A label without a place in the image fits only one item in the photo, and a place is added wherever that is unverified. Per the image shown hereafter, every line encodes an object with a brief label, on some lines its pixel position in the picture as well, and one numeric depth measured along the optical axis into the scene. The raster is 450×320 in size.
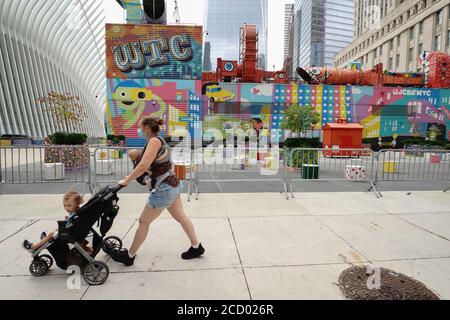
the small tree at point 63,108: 18.39
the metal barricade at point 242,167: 10.67
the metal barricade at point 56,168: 9.77
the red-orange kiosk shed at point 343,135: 21.97
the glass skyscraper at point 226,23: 140.88
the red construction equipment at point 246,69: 30.98
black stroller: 3.08
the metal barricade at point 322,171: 10.02
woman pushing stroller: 3.24
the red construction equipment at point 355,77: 31.25
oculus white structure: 41.75
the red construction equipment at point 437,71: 32.75
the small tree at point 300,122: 14.08
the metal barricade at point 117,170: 9.79
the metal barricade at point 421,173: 10.70
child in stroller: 3.16
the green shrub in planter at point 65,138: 12.71
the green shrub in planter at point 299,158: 12.34
